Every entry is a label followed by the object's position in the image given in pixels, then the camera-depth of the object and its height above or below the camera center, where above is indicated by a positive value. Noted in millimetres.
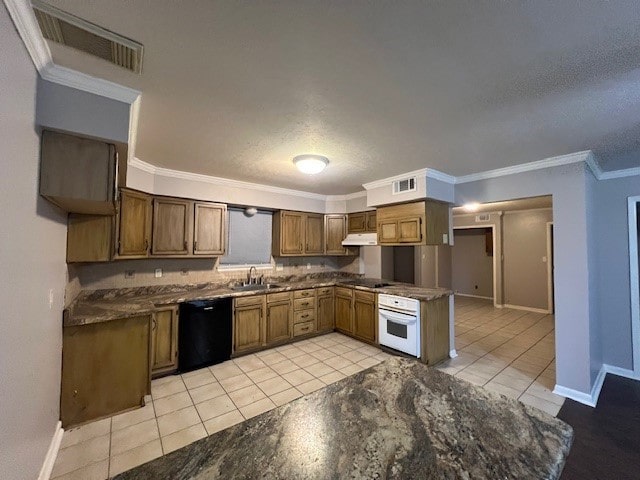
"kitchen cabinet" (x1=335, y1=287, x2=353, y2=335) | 4559 -1082
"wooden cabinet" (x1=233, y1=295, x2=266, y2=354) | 3779 -1098
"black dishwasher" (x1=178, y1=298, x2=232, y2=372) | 3318 -1112
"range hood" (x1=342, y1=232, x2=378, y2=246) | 4677 +153
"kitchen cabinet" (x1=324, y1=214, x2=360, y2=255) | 5254 +281
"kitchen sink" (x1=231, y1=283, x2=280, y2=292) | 4199 -648
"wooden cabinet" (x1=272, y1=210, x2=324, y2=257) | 4750 +246
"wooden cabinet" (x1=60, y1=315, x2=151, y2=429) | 2299 -1109
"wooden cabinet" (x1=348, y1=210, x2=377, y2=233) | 4848 +481
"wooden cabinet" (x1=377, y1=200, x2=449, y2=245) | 3732 +356
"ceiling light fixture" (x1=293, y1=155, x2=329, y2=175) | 2951 +939
